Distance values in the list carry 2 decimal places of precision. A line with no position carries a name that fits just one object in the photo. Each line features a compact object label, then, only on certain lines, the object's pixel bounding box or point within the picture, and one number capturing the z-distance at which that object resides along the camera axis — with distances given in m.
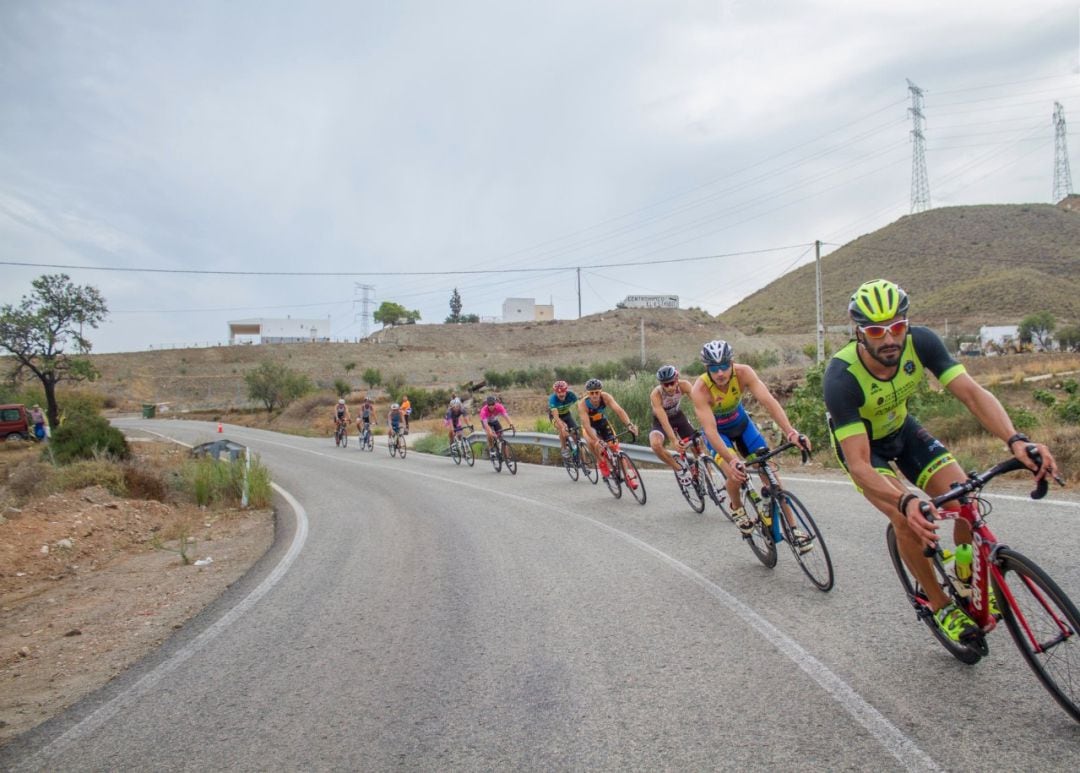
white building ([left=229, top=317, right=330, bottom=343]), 125.10
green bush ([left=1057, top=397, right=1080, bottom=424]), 14.55
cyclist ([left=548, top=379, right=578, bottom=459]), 13.75
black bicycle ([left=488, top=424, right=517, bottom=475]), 17.42
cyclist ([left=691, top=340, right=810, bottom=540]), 6.39
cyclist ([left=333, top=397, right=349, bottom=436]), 32.09
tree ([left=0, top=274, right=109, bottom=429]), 41.78
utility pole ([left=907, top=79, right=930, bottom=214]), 76.31
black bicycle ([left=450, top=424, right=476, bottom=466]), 21.16
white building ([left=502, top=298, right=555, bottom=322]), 121.94
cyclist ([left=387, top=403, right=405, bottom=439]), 25.83
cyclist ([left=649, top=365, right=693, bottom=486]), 9.30
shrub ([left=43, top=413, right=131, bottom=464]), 21.98
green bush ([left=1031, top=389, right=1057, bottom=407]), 17.11
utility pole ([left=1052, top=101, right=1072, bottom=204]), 84.44
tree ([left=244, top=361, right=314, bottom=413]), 62.59
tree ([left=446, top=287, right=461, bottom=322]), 149.30
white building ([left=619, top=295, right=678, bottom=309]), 113.39
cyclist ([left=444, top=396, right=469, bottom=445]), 20.42
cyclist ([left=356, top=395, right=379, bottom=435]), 28.13
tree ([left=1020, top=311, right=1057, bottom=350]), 60.53
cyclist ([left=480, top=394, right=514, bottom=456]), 17.16
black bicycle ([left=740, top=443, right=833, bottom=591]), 5.75
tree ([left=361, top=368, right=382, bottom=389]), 72.12
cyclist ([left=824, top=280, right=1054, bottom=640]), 3.94
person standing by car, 34.22
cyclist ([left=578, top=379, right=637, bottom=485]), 11.80
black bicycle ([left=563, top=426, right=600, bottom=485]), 14.04
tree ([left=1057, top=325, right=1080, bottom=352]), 58.28
